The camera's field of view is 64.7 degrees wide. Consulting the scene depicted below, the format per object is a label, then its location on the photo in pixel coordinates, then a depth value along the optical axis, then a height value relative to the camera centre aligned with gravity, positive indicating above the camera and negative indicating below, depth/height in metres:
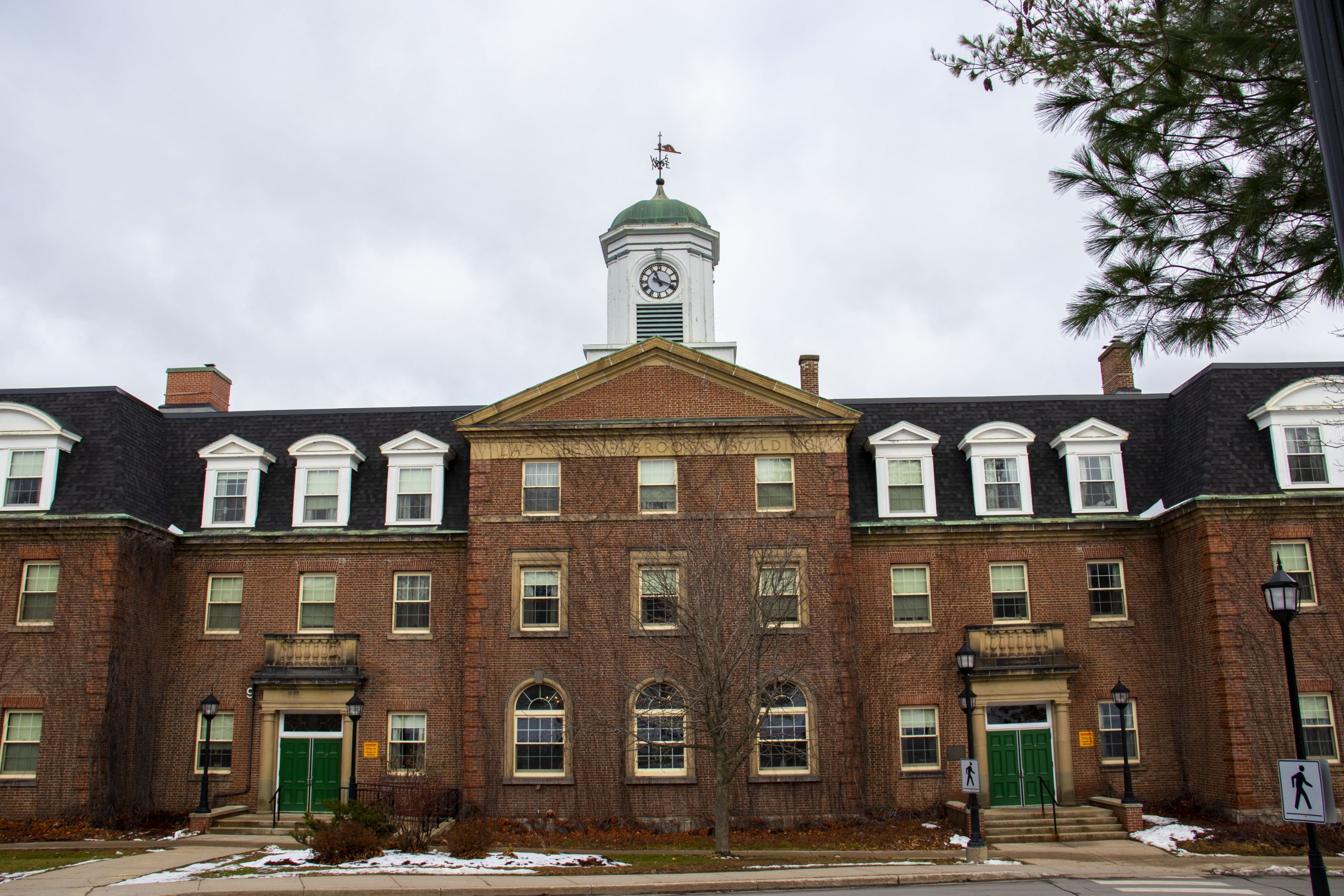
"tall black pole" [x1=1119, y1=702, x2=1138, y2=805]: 24.41 -2.44
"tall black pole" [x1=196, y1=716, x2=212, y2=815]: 25.52 -2.74
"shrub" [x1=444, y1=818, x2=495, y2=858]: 21.02 -3.14
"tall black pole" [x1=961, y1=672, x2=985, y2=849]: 21.72 -2.84
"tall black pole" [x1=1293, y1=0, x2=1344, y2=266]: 4.11 +2.27
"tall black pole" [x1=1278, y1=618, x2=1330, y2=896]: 12.24 -1.90
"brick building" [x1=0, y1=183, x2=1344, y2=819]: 25.95 +2.12
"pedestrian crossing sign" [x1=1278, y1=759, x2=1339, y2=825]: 12.12 -1.35
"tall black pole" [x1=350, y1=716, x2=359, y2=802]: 24.69 -1.62
